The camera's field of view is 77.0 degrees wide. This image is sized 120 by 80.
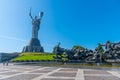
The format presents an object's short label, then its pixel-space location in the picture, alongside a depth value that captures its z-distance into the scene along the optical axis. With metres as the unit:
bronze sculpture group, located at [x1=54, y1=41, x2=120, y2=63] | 13.07
